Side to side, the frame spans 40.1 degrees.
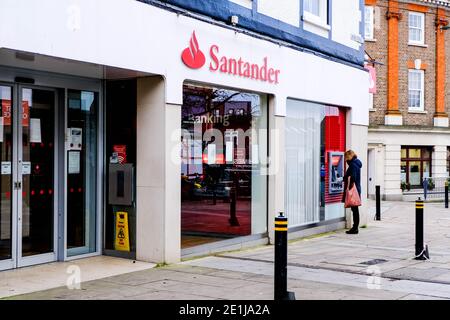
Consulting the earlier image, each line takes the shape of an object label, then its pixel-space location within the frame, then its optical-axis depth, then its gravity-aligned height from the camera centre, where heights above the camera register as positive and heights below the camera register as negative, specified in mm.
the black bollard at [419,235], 10482 -1221
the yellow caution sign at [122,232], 9828 -1115
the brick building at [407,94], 30250 +3523
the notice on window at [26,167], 9039 -64
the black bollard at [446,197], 23938 -1289
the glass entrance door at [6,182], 8695 -275
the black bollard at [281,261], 6930 -1098
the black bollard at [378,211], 18156 -1398
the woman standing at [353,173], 14273 -218
